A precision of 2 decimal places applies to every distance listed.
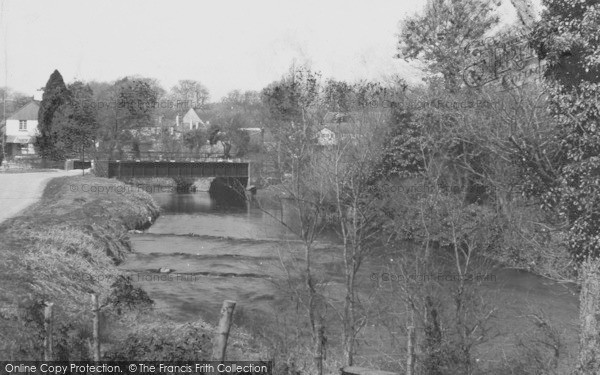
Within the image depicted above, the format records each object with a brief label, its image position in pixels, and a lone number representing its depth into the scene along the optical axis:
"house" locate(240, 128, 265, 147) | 69.00
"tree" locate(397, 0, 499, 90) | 33.16
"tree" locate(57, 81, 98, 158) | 58.44
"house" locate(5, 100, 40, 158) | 84.94
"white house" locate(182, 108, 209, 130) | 111.56
